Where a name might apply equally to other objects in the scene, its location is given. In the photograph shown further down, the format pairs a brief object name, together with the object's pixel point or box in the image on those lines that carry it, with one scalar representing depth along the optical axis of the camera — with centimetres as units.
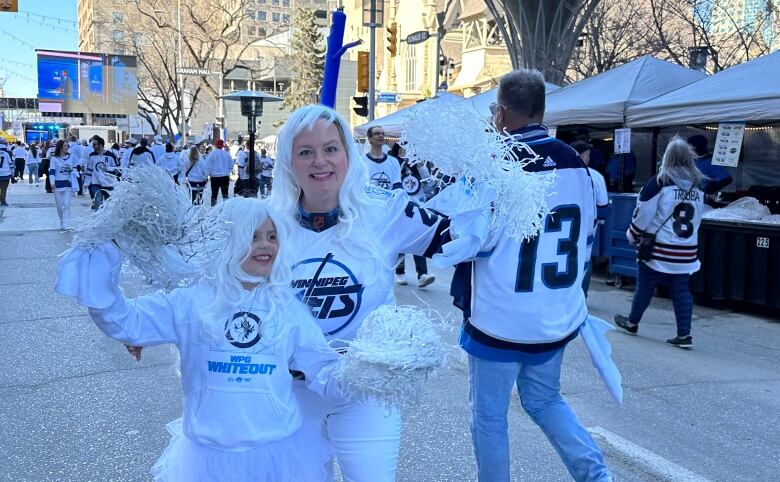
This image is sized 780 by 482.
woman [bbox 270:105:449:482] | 222
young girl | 201
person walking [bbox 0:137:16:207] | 1909
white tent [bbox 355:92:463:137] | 1634
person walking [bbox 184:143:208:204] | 1628
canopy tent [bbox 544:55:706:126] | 1021
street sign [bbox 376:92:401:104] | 2134
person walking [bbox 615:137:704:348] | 618
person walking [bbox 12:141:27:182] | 3241
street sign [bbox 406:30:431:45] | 1772
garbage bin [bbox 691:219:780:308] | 753
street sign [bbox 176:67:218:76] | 2771
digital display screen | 4056
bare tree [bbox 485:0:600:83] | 1508
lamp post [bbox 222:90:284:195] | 1673
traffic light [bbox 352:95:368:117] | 1835
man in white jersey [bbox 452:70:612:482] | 263
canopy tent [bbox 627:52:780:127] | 793
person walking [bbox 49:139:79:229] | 1325
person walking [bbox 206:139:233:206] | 1664
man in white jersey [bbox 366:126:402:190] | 829
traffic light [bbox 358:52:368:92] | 1949
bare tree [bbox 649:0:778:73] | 1753
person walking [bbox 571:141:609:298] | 619
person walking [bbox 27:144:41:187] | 3116
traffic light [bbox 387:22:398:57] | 2003
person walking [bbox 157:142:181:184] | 1619
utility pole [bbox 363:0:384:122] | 1889
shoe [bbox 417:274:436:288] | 862
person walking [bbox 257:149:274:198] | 2195
